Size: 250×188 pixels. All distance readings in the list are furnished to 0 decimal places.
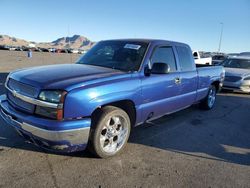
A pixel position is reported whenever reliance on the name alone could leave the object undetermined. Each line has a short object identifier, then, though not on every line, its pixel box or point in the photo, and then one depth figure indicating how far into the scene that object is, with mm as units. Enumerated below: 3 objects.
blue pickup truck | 2370
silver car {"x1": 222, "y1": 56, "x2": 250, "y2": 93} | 7636
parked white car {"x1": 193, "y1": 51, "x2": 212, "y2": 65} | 12564
